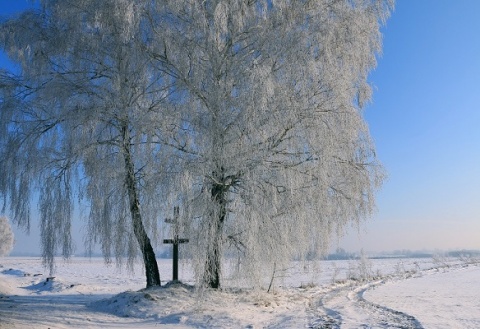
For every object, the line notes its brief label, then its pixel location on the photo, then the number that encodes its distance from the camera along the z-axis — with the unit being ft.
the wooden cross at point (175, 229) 32.91
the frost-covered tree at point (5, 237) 183.17
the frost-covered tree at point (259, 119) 33.32
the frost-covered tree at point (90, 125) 35.73
